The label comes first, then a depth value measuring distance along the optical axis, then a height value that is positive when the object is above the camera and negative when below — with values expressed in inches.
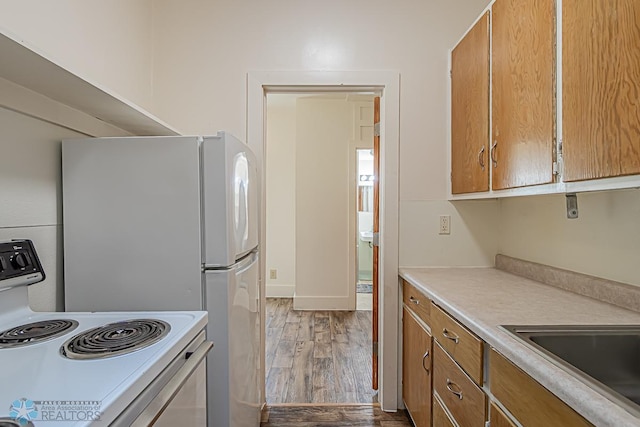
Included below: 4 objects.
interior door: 93.5 -2.9
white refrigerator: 52.9 -2.5
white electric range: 24.1 -12.5
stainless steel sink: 40.5 -15.5
